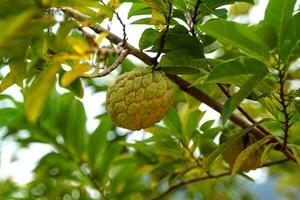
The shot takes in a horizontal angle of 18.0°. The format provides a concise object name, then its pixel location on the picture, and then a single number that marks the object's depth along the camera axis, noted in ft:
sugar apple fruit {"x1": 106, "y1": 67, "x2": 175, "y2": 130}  3.58
